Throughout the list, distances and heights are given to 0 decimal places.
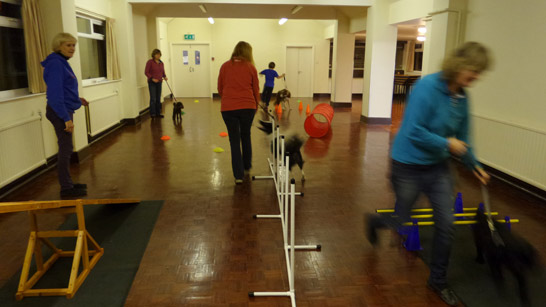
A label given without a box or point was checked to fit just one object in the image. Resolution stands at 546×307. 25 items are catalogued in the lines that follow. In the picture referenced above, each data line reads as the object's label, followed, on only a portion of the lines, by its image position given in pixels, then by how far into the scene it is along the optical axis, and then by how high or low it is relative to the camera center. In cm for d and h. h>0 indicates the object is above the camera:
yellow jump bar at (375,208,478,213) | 360 -127
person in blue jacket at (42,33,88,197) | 397 -33
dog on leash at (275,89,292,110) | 1173 -90
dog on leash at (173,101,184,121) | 961 -102
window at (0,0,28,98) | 481 +14
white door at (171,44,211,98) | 1598 -20
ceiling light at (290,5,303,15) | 1045 +148
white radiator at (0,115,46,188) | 433 -96
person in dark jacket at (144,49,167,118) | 986 -28
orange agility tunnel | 777 -112
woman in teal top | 216 -43
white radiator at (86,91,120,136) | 716 -93
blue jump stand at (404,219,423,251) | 313 -132
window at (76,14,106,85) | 751 +32
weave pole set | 239 -131
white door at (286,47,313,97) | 1656 -22
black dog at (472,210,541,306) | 246 -114
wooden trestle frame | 252 -126
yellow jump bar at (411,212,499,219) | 334 -126
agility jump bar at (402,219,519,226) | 323 -125
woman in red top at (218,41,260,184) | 444 -29
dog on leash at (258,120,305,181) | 443 -89
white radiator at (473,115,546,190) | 441 -97
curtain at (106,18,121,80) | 835 +23
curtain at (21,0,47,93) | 498 +26
